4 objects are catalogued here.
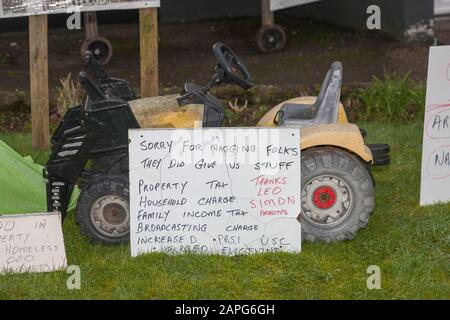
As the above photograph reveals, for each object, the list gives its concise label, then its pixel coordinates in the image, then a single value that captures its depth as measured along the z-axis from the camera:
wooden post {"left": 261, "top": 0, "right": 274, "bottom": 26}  10.66
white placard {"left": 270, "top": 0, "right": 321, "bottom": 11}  10.30
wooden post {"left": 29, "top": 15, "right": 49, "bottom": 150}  6.95
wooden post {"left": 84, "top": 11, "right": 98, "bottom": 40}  10.09
